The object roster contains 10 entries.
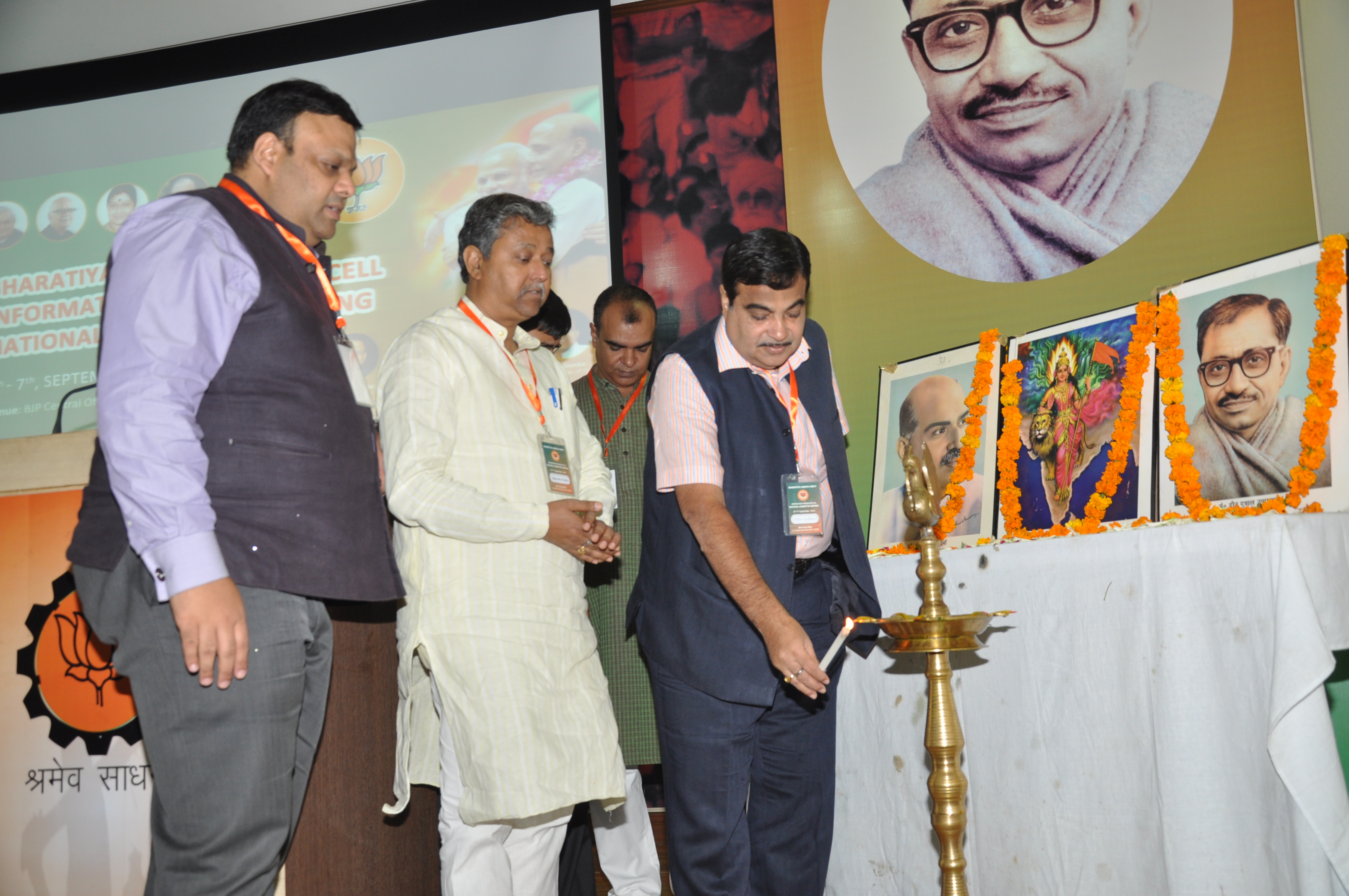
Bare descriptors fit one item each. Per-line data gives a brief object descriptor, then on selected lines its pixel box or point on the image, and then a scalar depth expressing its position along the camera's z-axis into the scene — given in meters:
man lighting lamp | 1.99
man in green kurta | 2.86
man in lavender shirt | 1.36
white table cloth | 1.72
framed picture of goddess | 2.47
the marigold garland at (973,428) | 2.90
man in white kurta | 1.82
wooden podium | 1.93
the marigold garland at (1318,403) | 2.11
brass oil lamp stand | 1.82
